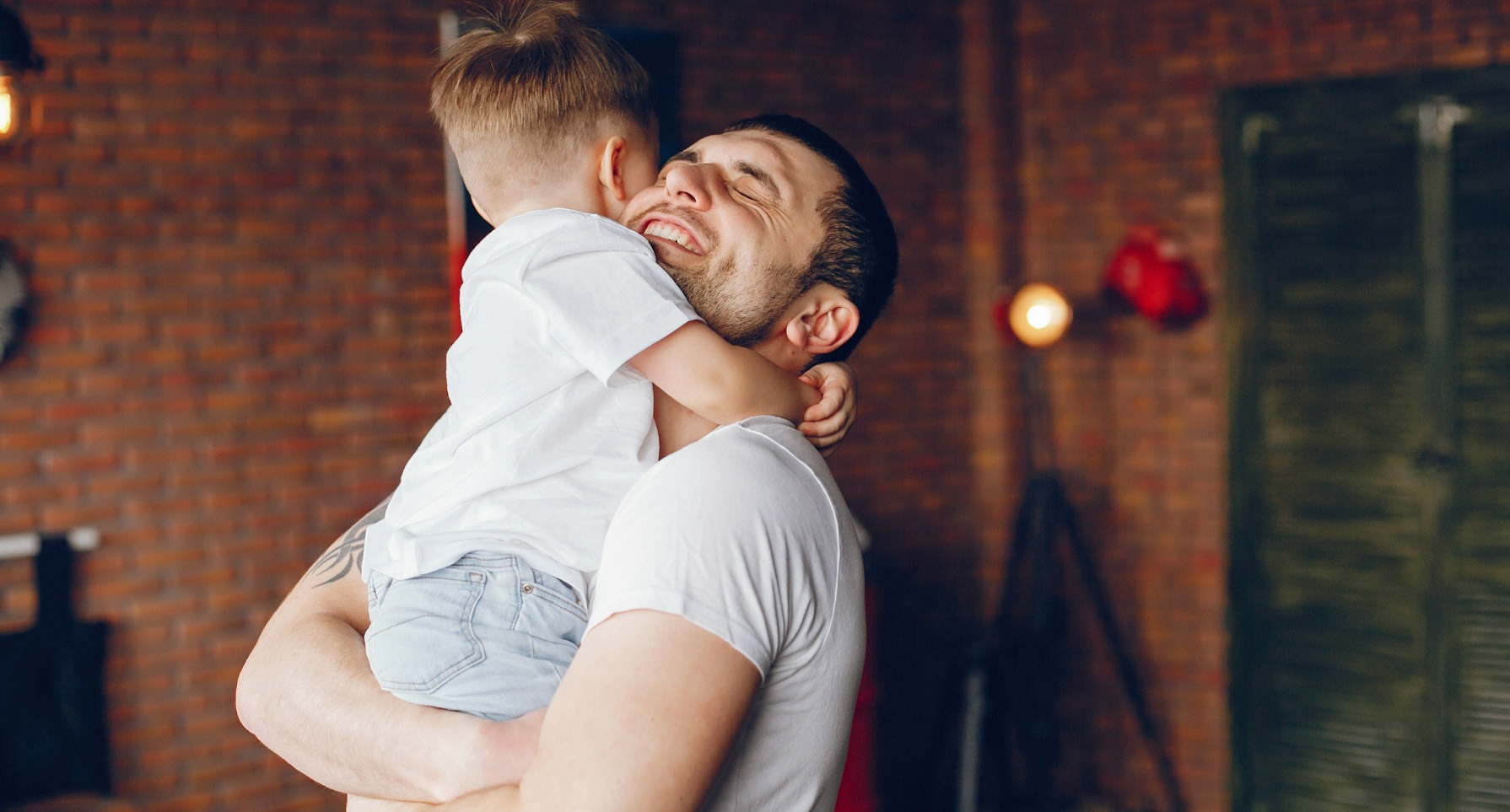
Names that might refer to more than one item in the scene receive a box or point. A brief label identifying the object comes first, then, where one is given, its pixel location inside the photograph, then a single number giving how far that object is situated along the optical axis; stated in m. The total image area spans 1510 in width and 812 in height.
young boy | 1.15
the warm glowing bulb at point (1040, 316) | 4.20
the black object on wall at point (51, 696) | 3.02
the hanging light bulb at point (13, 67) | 2.18
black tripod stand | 4.06
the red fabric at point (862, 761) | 3.57
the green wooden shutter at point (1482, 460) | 3.69
